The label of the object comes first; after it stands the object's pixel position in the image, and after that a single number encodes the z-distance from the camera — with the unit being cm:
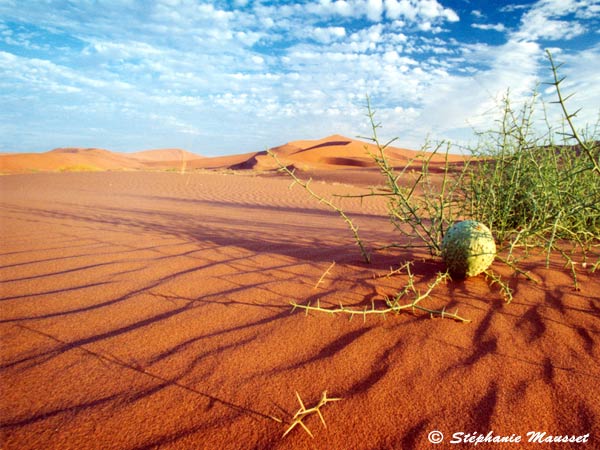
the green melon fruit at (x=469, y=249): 215
